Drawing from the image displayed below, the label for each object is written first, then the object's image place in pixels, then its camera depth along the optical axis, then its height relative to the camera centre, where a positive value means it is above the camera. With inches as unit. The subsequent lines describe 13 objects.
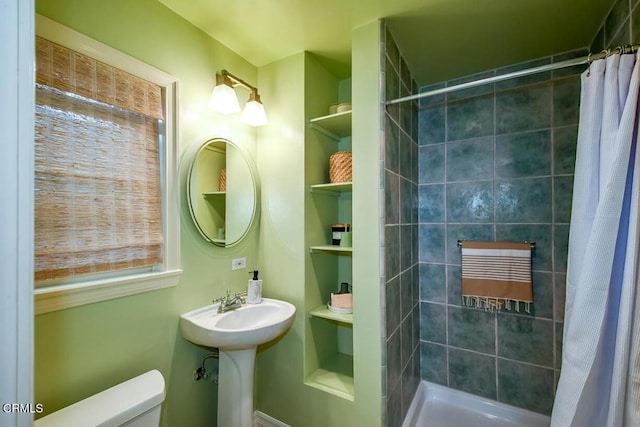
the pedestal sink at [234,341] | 50.5 -24.4
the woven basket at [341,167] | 66.8 +11.4
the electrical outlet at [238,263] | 67.9 -12.6
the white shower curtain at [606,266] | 35.3 -7.4
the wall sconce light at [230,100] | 59.6 +25.9
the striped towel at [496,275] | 70.2 -16.6
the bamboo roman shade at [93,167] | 39.9 +7.8
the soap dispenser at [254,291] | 65.9 -18.9
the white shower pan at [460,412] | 70.9 -54.9
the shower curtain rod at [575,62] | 38.7 +22.9
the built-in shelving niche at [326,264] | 66.7 -14.4
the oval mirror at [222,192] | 59.3 +5.2
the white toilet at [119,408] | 36.0 -27.4
